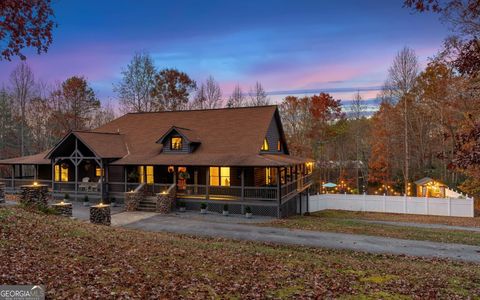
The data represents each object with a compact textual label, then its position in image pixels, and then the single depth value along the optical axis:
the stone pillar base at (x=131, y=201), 25.61
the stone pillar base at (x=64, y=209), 19.27
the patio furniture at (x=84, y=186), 28.88
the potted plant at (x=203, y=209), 24.86
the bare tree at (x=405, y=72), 37.84
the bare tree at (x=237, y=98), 52.88
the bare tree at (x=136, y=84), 49.03
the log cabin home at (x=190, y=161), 25.33
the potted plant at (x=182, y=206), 26.00
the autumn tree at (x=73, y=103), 52.44
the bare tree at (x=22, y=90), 44.84
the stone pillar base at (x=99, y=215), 19.12
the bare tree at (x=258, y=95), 51.53
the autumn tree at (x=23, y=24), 8.27
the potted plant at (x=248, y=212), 23.45
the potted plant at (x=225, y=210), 24.28
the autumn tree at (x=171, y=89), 53.88
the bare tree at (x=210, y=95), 54.12
